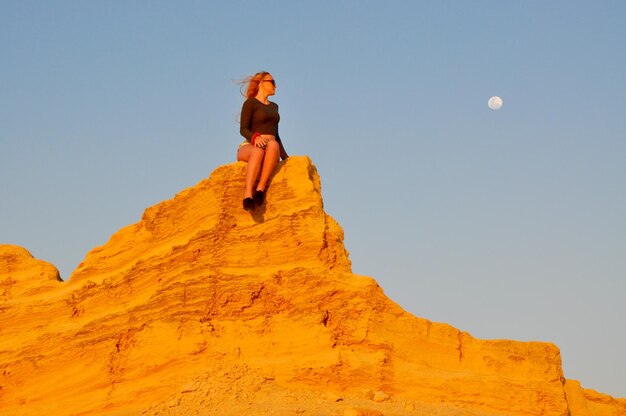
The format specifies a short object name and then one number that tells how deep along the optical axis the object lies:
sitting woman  12.96
